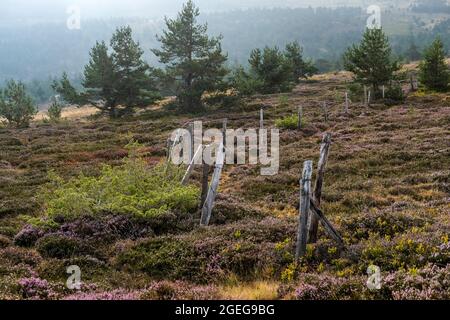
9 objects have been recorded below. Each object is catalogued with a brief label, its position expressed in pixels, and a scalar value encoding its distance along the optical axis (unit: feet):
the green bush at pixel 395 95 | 149.48
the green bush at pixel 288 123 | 110.01
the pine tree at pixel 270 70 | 205.46
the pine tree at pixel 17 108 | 177.06
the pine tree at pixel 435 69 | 155.12
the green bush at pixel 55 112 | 202.14
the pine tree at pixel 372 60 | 147.84
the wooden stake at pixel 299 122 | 107.14
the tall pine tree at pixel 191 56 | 166.30
